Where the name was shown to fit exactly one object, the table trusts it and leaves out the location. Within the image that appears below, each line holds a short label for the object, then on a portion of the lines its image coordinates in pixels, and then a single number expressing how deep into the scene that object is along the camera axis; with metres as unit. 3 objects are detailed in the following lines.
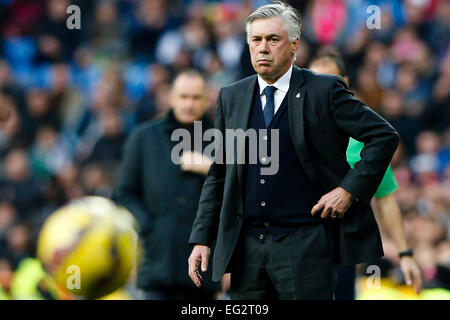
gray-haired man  8.40
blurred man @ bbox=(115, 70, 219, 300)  11.71
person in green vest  10.56
